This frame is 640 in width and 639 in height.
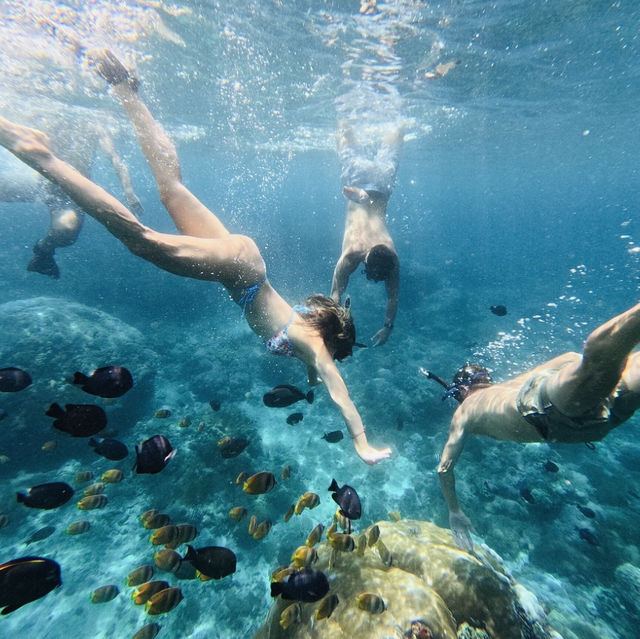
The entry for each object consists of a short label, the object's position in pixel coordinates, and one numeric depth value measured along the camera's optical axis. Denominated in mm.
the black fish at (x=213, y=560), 3279
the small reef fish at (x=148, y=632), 4090
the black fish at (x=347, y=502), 3461
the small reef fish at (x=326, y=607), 3295
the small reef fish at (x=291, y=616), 3352
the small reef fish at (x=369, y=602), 3160
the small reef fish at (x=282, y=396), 5074
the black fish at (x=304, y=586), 2955
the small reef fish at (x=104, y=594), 4398
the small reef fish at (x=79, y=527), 4896
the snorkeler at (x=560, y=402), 2500
